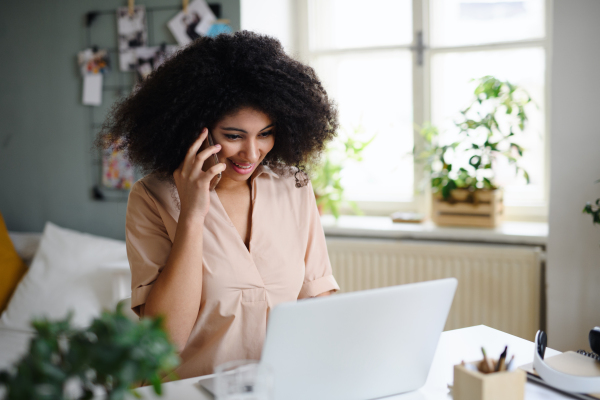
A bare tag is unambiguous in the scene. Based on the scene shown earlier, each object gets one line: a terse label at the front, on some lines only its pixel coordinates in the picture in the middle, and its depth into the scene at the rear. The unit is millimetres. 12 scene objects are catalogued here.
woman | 1228
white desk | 957
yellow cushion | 2611
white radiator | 2270
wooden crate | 2393
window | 2535
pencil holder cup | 803
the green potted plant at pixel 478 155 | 2314
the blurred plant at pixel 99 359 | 560
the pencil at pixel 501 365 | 834
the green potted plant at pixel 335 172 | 2621
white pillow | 2477
